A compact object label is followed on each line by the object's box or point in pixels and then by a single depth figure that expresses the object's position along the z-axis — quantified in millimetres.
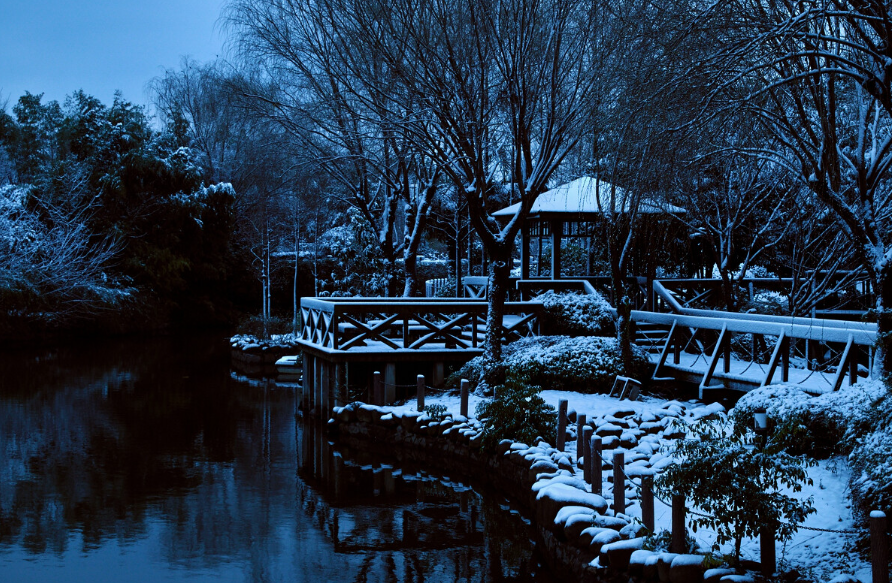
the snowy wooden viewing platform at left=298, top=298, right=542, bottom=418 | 15539
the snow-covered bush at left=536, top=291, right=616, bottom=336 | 16391
